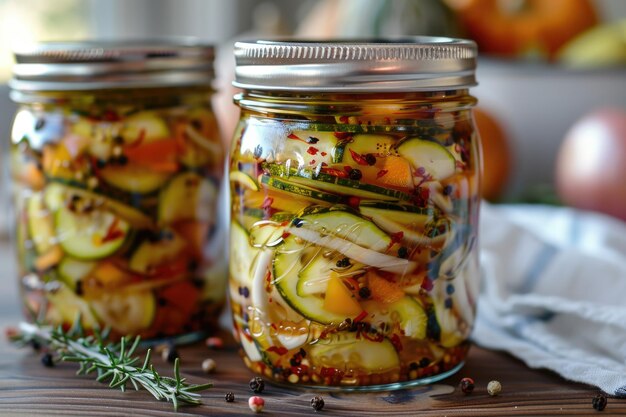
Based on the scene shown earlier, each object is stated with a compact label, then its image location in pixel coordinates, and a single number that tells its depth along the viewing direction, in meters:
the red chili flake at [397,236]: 0.49
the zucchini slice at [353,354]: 0.49
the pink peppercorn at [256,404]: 0.49
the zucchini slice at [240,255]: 0.51
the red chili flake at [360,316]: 0.49
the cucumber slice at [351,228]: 0.48
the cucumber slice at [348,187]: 0.48
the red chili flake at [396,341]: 0.49
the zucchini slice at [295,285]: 0.49
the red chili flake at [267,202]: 0.49
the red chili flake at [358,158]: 0.48
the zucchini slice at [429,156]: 0.49
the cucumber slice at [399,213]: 0.48
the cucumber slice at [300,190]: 0.48
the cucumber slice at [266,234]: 0.49
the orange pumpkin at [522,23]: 0.98
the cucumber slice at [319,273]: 0.49
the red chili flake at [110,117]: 0.54
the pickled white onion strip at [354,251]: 0.48
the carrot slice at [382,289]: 0.49
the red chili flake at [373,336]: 0.49
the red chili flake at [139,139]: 0.54
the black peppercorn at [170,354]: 0.54
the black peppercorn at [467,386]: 0.50
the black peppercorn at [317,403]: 0.49
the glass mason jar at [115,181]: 0.54
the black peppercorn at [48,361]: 0.53
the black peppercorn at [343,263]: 0.48
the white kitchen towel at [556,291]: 0.54
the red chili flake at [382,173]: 0.48
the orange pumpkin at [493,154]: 0.82
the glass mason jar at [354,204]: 0.48
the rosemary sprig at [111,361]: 0.49
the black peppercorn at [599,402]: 0.49
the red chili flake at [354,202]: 0.48
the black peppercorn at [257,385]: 0.50
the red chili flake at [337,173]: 0.48
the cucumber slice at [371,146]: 0.48
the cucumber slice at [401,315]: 0.49
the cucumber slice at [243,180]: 0.50
